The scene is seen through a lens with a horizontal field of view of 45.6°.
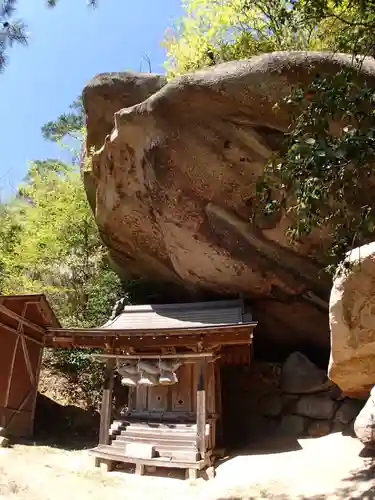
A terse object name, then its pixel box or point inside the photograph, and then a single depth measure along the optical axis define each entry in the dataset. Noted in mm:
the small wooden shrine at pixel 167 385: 8414
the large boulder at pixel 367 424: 6969
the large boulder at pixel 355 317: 6551
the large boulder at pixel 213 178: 9195
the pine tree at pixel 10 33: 5176
